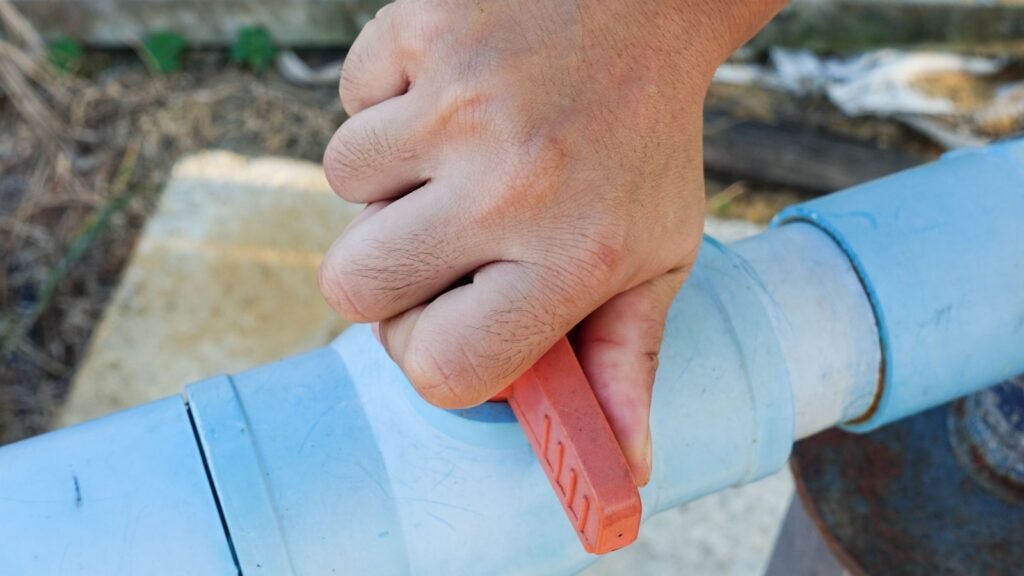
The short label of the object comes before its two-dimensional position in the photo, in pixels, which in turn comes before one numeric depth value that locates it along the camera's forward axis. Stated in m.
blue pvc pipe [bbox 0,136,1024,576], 0.70
